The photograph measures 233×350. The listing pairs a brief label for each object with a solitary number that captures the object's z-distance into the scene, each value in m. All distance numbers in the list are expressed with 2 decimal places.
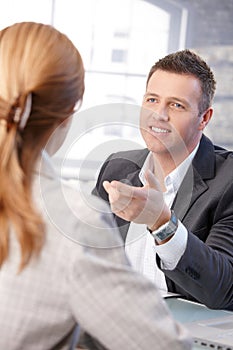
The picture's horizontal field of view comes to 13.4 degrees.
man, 2.04
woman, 1.35
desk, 1.96
